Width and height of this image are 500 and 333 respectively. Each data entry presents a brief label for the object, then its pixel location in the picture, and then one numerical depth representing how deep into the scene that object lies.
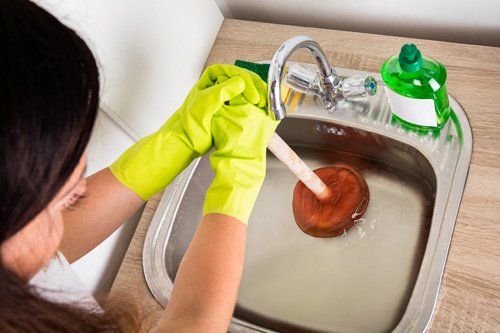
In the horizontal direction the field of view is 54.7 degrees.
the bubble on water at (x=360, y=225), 0.93
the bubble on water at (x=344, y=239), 0.93
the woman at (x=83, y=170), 0.40
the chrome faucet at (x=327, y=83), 0.80
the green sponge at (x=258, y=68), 0.86
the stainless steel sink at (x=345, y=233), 0.83
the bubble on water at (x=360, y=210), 0.93
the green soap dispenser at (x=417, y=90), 0.74
